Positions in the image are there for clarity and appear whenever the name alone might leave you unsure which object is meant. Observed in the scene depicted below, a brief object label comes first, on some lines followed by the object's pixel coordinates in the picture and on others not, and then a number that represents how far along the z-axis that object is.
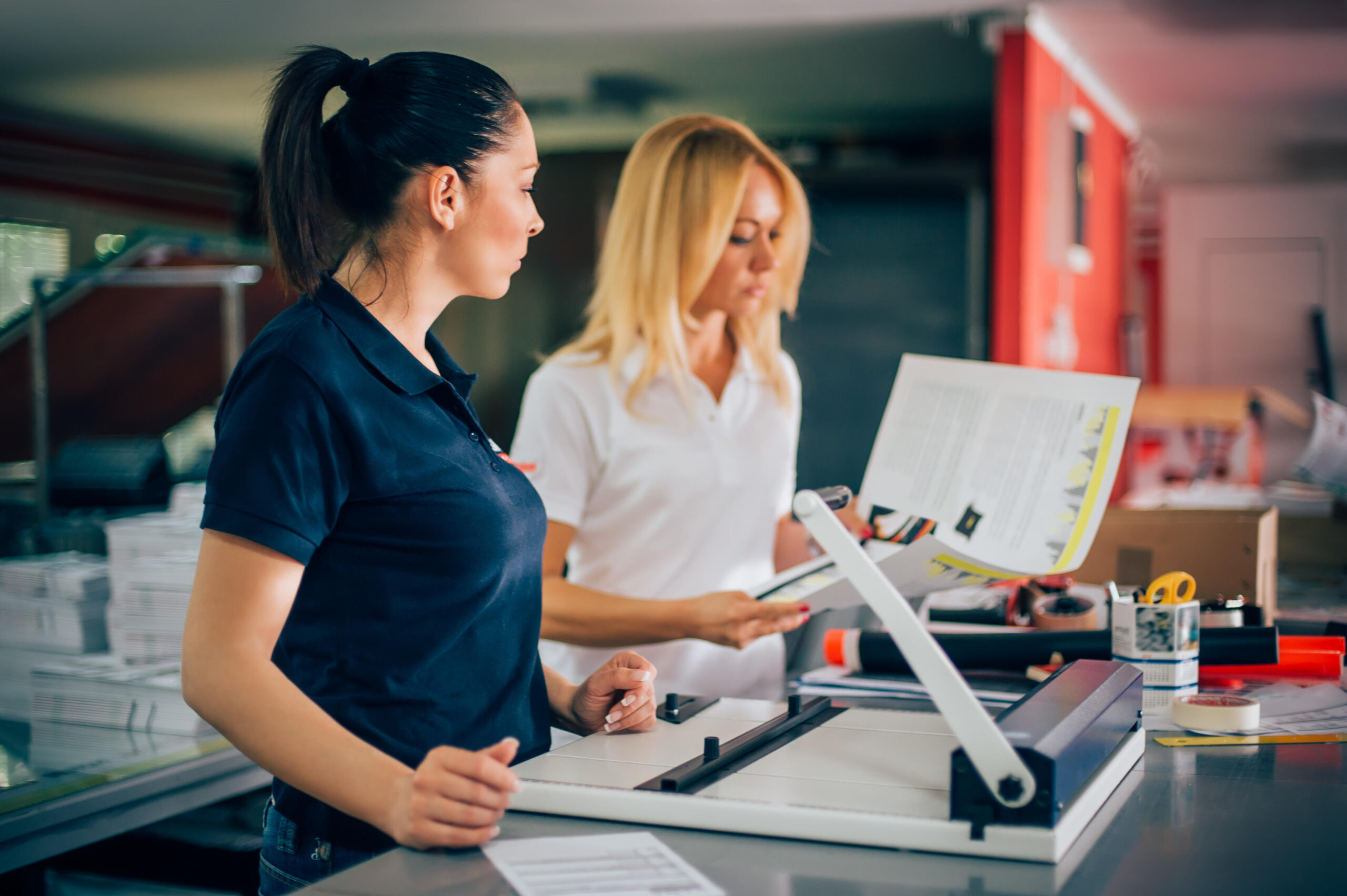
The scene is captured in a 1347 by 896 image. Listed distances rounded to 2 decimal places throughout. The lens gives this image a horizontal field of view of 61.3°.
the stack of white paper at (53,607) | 2.21
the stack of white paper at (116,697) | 2.08
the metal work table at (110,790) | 1.71
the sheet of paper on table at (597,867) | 0.80
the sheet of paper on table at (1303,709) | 1.28
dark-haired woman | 0.90
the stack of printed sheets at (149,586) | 2.18
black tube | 1.47
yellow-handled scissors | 1.42
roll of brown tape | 1.67
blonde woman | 1.84
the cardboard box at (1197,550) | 1.94
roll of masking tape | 1.26
